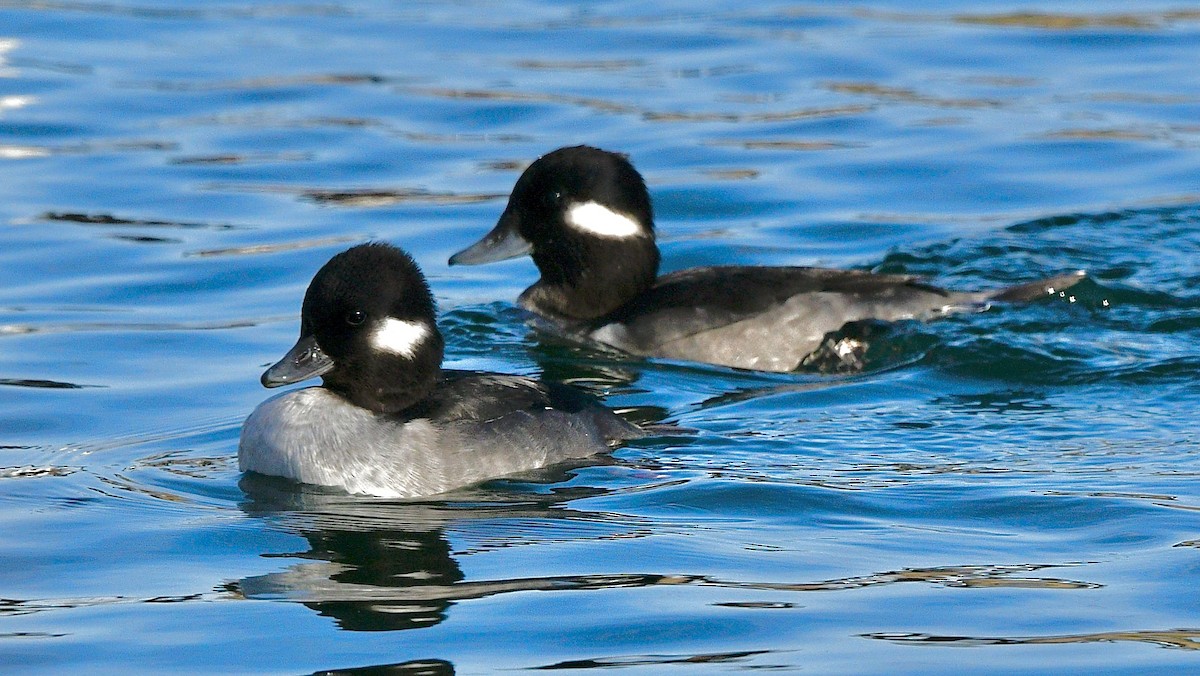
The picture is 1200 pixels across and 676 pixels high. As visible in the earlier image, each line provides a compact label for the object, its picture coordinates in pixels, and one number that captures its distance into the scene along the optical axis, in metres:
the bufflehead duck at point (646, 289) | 21.80
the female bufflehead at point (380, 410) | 16.73
